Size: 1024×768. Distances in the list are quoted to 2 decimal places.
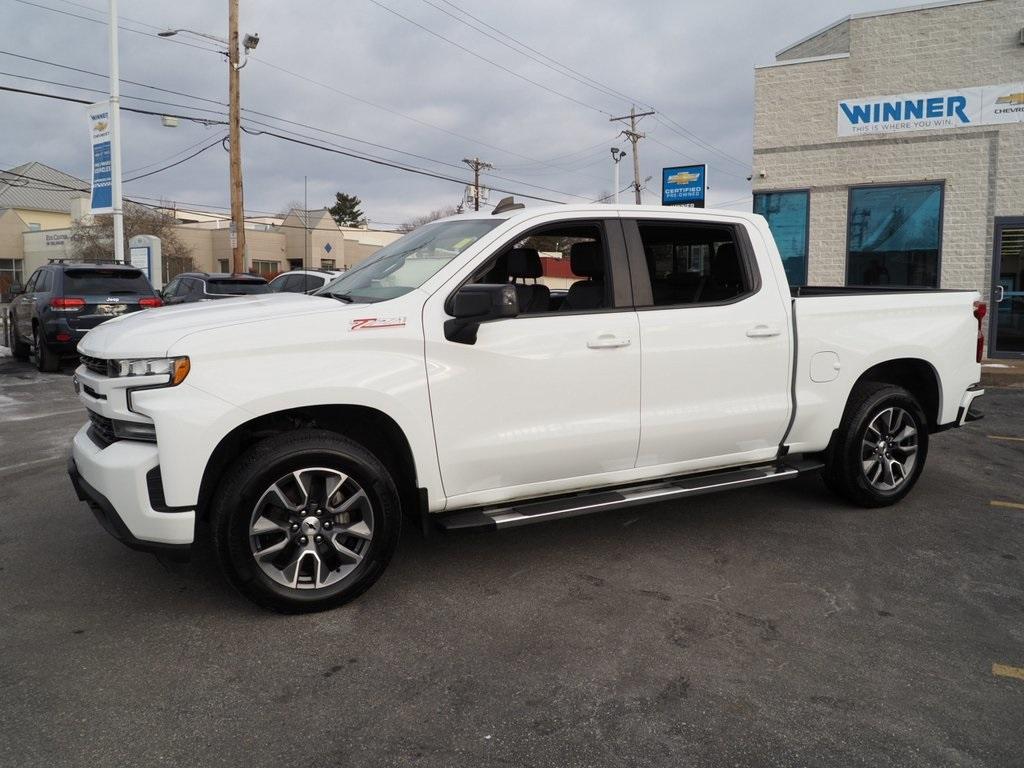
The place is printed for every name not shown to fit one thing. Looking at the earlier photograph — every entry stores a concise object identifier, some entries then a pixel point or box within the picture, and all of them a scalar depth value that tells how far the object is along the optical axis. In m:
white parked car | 14.04
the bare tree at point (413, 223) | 78.32
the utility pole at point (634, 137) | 42.22
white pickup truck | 3.53
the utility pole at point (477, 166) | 55.44
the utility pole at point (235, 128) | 21.48
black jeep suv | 12.70
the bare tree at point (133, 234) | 56.03
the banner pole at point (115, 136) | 19.08
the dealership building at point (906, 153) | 14.51
